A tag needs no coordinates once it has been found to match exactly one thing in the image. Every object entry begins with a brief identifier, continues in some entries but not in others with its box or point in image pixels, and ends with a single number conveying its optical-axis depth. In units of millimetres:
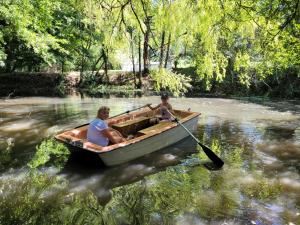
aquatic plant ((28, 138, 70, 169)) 7867
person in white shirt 7366
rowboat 7121
